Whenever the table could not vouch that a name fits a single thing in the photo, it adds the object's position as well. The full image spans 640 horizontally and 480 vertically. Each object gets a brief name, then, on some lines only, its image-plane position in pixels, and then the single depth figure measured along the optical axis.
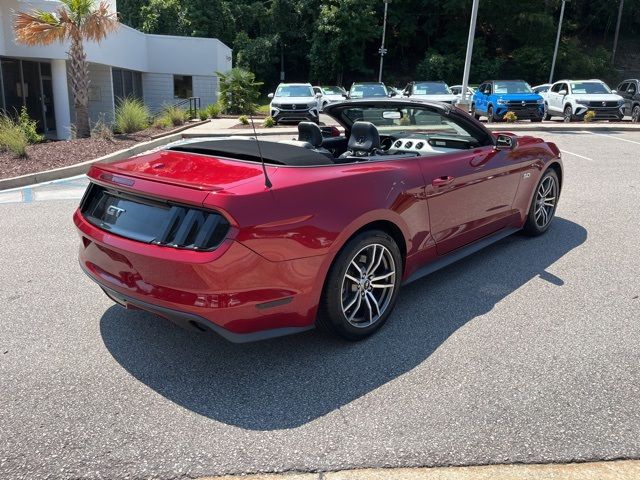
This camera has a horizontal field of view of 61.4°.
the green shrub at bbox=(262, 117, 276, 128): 19.00
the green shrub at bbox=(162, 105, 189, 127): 18.12
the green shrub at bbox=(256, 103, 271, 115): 27.37
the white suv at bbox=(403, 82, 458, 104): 19.72
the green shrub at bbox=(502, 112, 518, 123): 19.25
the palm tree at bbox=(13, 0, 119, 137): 13.48
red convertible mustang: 2.86
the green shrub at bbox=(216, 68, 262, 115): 23.91
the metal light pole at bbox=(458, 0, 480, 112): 16.38
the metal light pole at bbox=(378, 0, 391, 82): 42.28
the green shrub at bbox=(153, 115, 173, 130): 17.33
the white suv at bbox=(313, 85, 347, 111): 24.09
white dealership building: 18.31
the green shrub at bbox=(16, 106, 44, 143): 13.00
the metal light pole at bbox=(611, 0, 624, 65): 48.19
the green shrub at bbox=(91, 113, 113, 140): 13.32
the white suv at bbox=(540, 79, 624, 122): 19.23
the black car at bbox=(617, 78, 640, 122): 20.12
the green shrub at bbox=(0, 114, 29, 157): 10.50
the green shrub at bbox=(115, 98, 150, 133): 15.04
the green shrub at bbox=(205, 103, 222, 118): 22.14
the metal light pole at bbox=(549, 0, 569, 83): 42.30
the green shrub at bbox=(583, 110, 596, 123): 19.03
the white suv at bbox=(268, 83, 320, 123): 19.78
